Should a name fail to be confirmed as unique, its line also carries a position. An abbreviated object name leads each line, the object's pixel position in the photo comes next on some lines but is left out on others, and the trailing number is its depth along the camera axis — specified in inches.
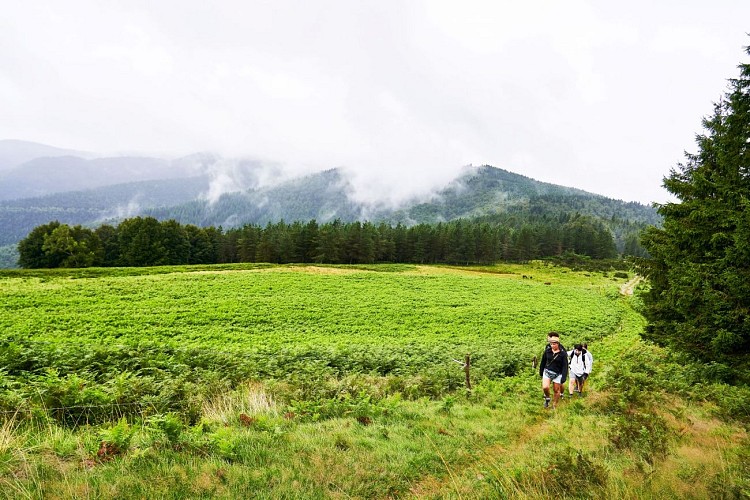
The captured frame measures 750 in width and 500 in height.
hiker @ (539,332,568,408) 466.0
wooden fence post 498.0
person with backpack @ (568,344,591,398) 524.7
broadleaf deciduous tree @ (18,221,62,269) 2551.7
